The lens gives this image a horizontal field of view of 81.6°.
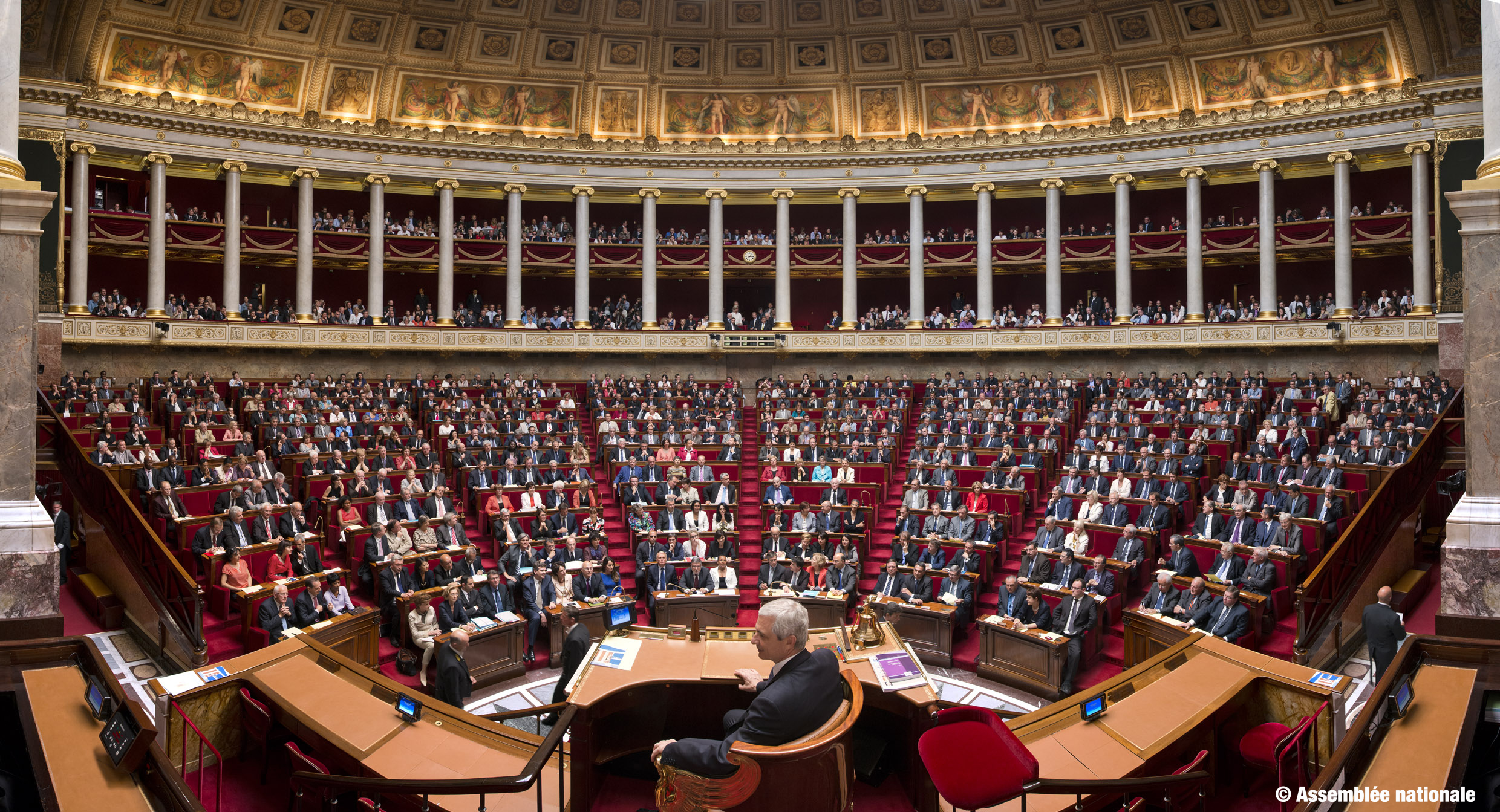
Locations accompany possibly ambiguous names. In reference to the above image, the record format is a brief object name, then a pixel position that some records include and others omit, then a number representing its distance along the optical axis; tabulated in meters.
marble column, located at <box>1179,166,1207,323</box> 24.55
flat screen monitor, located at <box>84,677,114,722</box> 5.03
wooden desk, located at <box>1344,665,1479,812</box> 4.35
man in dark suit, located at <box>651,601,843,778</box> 3.99
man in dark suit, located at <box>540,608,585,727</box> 8.45
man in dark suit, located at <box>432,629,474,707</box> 8.63
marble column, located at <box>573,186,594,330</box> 26.66
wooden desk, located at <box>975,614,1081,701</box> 10.35
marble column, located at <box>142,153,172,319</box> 22.92
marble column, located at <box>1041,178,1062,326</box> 25.77
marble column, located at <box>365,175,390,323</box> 25.16
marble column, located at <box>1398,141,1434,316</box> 22.11
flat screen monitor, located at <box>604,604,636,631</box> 9.27
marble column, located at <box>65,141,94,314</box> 21.95
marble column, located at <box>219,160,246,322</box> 23.73
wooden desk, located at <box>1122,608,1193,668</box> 9.58
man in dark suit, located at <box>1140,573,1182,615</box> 10.43
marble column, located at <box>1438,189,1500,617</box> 6.55
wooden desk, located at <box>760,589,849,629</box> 12.51
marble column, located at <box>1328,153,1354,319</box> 23.00
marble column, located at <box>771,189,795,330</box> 27.20
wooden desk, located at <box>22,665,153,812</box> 4.29
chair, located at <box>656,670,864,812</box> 3.93
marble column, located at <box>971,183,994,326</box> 26.38
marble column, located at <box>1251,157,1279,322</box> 23.83
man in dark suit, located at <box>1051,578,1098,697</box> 10.25
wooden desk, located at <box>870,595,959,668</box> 11.65
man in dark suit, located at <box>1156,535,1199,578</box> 11.40
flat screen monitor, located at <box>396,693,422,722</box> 5.56
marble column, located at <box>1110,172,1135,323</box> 25.19
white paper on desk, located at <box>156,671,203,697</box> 5.73
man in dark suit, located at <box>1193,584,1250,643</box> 9.74
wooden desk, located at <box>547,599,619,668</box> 11.68
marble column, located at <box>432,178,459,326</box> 25.78
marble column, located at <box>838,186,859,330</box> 27.12
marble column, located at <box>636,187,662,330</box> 27.05
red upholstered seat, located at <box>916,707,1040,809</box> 4.20
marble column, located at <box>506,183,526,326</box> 26.23
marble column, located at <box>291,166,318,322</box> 24.47
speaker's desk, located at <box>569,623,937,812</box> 5.29
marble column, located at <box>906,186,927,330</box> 26.70
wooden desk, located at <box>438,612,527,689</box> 10.67
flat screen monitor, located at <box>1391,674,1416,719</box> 4.95
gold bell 6.68
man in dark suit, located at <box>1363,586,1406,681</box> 8.20
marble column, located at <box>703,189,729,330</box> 27.25
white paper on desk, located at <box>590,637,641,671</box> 5.88
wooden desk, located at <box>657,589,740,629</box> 12.58
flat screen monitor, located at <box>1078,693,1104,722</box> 5.58
